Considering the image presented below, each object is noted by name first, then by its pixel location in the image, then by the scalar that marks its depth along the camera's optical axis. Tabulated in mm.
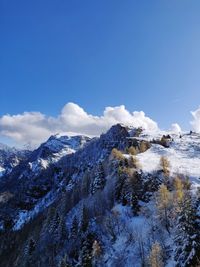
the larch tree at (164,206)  53791
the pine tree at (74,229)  66276
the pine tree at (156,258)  40648
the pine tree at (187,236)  38411
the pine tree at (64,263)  53198
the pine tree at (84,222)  64774
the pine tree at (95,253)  51592
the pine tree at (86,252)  52149
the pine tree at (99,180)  82349
